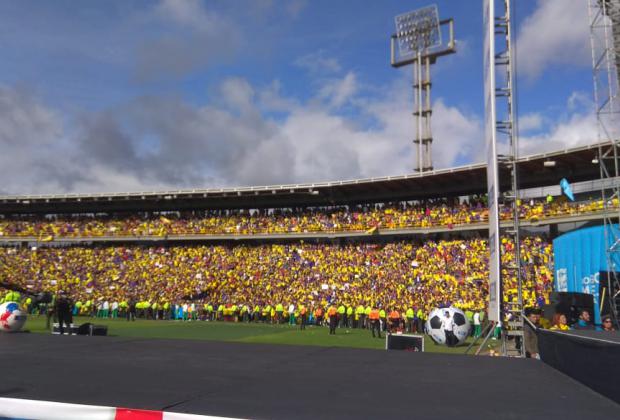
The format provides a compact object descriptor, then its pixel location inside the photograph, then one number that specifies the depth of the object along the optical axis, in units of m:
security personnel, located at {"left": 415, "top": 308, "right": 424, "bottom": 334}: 26.02
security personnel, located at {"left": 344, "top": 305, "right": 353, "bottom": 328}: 28.17
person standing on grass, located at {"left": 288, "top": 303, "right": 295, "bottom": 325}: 31.25
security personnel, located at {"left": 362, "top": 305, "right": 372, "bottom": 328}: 28.03
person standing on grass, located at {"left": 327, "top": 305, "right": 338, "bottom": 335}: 23.41
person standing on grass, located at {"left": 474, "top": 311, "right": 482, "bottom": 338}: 23.81
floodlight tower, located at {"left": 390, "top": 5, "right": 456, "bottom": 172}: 46.88
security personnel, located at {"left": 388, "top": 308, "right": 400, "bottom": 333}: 21.80
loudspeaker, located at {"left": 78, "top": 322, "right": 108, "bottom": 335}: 13.00
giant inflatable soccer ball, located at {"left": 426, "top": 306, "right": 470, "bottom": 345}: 15.32
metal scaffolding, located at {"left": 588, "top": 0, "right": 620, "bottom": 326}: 20.84
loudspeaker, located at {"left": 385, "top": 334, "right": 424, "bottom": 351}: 11.23
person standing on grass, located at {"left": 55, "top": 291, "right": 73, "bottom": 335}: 14.80
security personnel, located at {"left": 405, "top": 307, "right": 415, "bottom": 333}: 25.71
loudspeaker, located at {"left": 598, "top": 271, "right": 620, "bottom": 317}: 17.42
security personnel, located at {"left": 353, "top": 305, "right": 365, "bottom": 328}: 28.19
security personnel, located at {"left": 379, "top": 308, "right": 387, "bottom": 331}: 24.96
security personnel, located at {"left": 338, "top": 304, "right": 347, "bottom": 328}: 28.45
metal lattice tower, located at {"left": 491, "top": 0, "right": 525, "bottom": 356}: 12.00
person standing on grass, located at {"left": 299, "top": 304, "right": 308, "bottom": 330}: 25.98
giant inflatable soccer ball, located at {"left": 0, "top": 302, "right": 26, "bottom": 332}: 11.22
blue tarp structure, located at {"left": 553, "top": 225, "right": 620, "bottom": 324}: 21.63
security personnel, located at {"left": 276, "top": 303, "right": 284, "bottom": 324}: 31.80
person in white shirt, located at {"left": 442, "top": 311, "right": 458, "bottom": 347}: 15.29
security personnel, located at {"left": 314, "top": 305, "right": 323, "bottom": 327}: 28.02
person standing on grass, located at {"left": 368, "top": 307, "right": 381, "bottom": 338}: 21.61
